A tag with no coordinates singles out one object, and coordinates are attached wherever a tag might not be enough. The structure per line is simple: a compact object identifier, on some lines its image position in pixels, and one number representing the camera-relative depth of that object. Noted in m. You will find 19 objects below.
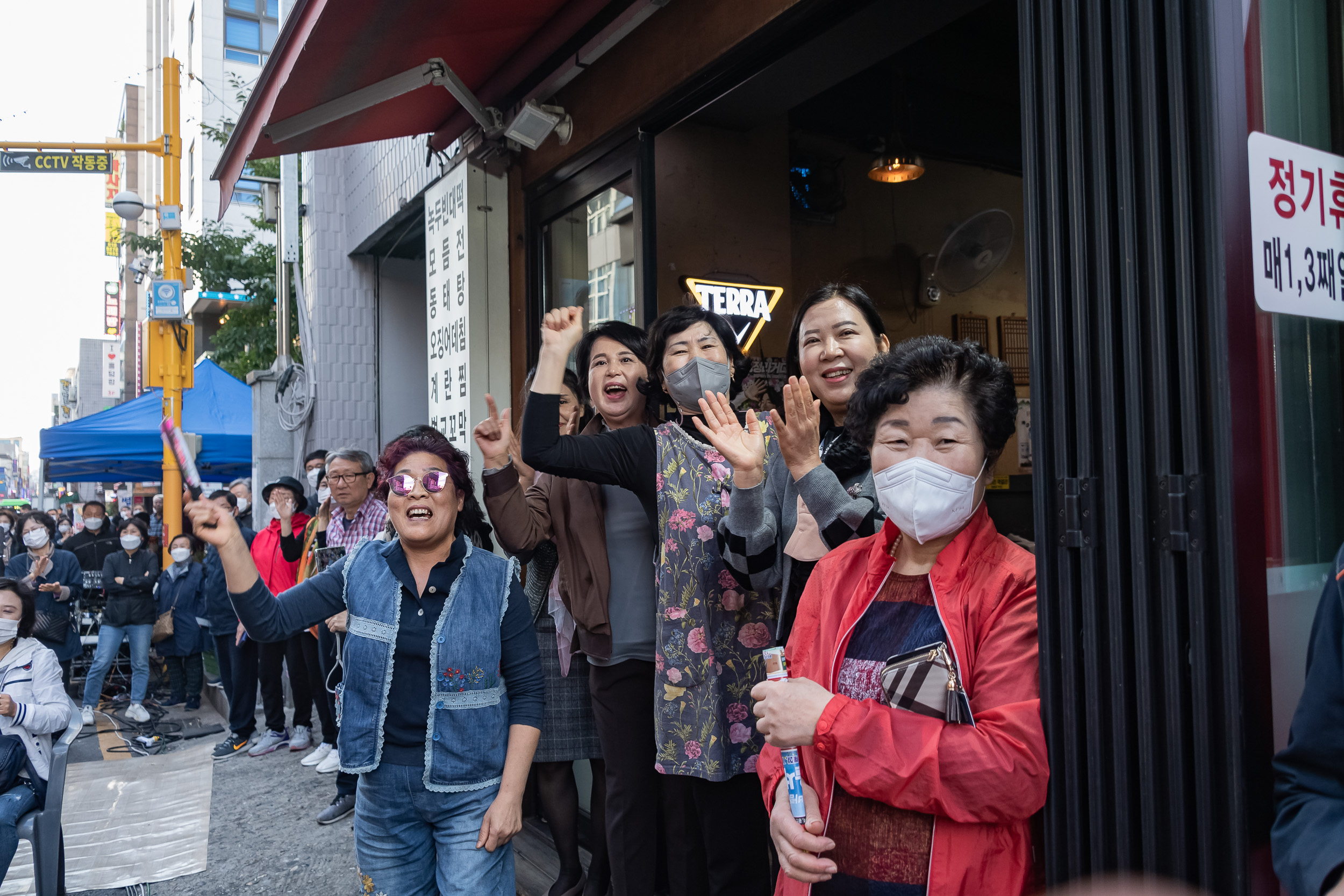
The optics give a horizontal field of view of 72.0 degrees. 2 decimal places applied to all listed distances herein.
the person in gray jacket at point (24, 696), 3.64
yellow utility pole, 9.35
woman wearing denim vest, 2.51
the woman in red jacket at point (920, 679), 1.54
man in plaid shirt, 5.02
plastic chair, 3.68
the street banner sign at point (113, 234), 14.70
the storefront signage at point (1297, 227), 1.49
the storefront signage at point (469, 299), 5.11
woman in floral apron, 2.56
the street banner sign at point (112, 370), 43.25
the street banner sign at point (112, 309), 45.97
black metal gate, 1.43
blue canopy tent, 11.49
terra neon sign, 5.18
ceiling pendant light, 6.23
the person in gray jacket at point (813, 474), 2.17
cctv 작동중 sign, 8.98
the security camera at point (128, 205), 9.73
